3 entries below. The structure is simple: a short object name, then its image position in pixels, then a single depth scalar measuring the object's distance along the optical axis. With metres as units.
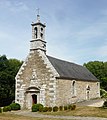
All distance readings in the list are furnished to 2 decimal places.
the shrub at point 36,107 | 14.65
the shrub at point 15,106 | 15.95
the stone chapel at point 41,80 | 15.53
